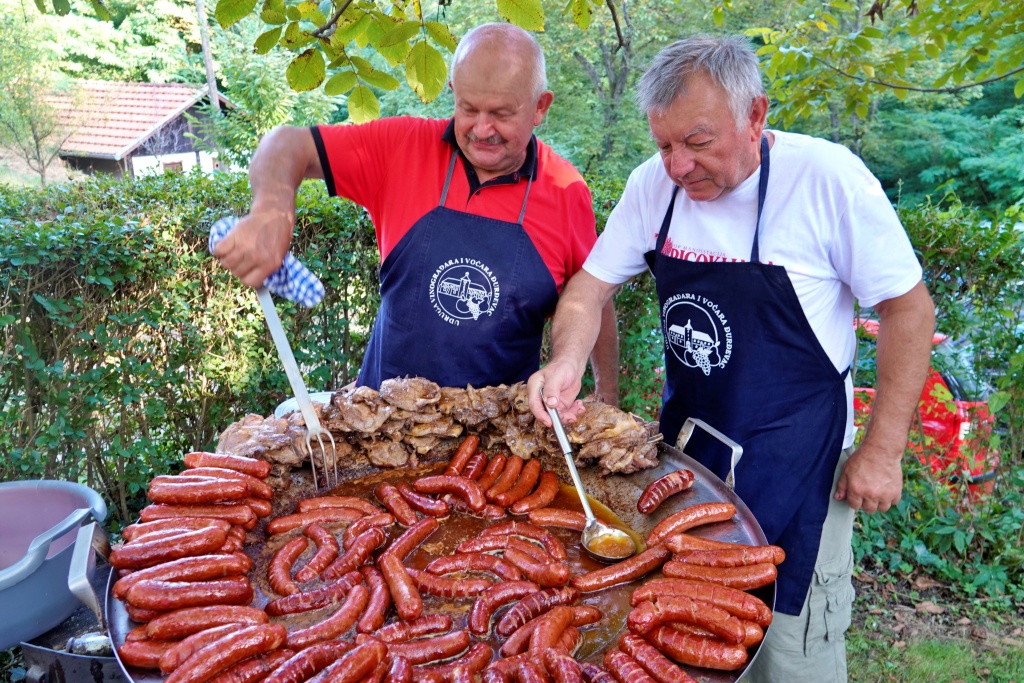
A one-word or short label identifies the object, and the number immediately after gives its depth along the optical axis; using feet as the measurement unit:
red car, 19.97
